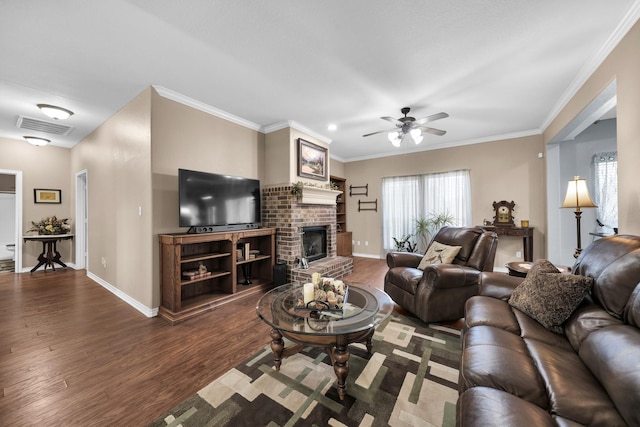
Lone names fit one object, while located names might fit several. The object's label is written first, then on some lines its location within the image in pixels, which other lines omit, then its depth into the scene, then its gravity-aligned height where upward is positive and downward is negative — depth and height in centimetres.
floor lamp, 254 +13
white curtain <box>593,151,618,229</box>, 398 +38
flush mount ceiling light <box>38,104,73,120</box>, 315 +139
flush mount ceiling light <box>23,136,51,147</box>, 424 +135
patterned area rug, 136 -114
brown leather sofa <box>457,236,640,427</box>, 85 -70
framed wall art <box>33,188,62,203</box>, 468 +41
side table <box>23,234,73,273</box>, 451 -67
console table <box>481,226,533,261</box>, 426 -44
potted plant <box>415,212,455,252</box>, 510 -29
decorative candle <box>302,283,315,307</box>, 187 -62
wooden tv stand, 266 -74
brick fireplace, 380 -19
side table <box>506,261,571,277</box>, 245 -60
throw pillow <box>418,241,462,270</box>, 276 -51
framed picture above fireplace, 410 +95
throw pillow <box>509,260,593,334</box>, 142 -54
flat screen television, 288 +17
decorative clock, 455 -7
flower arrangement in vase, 461 -18
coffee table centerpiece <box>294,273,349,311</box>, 183 -64
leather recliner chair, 239 -69
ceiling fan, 328 +116
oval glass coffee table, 151 -74
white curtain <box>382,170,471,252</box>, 500 +25
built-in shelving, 586 -36
